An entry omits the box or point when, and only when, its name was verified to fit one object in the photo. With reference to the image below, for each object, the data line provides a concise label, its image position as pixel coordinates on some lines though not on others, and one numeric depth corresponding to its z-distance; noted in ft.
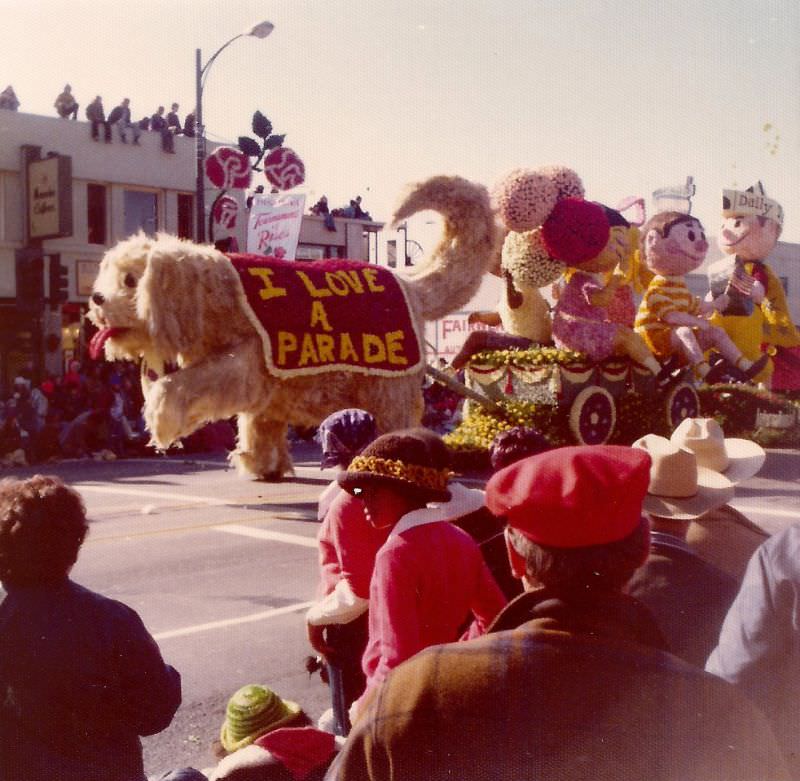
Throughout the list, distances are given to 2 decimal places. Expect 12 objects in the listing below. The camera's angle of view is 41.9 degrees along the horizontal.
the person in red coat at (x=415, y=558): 8.89
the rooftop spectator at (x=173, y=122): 77.71
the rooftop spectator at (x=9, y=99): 69.21
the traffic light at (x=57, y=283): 65.98
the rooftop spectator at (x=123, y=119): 75.00
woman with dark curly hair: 8.06
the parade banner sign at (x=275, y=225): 42.60
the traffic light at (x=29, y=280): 67.82
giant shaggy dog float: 29.71
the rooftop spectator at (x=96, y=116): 74.13
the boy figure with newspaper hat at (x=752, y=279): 50.90
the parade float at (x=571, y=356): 37.83
